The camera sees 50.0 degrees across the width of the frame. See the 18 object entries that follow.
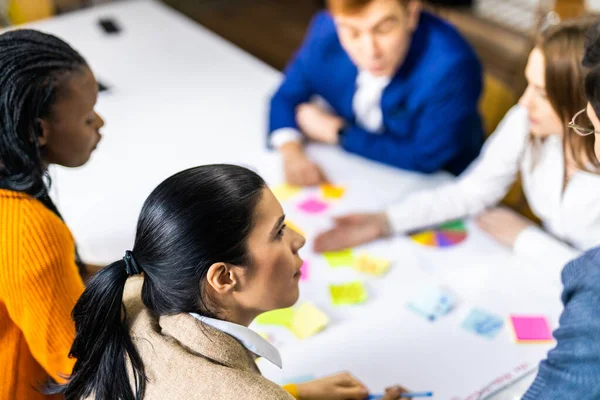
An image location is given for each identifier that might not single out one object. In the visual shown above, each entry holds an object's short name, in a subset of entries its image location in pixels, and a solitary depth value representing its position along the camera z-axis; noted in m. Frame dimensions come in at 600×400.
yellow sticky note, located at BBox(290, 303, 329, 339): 1.33
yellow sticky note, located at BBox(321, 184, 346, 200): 1.73
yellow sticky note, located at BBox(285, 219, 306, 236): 1.60
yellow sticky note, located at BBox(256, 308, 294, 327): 1.35
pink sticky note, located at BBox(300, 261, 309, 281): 1.47
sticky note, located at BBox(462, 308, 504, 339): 1.33
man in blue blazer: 1.76
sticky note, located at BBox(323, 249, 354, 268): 1.51
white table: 1.28
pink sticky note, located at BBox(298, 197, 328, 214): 1.68
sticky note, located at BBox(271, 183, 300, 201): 1.72
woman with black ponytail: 0.93
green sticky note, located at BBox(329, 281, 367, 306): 1.41
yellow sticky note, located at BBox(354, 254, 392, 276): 1.48
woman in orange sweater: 1.09
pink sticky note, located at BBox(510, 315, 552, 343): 1.32
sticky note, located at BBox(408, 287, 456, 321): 1.37
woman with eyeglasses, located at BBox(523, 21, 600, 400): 0.90
